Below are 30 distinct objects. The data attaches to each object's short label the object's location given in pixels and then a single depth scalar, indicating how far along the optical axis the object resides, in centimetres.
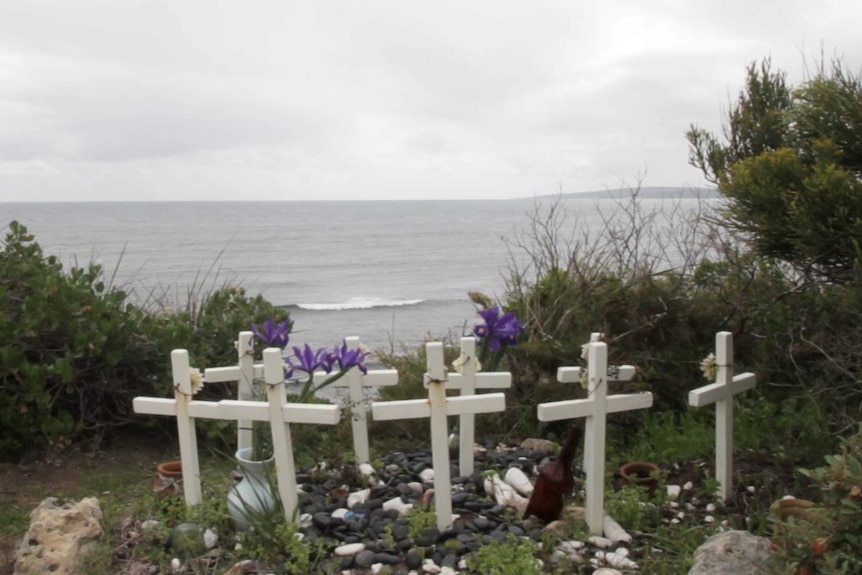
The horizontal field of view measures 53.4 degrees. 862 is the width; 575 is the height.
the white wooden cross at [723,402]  432
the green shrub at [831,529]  269
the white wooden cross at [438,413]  378
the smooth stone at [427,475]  446
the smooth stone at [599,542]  378
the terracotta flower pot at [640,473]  443
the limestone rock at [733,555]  307
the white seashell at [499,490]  421
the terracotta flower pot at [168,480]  435
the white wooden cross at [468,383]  445
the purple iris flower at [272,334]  429
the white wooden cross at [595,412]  385
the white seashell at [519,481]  434
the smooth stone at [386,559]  356
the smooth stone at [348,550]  363
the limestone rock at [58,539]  364
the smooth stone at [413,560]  356
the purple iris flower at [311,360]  391
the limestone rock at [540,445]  512
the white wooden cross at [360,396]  455
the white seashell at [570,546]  371
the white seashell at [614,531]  384
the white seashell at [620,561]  361
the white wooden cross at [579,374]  406
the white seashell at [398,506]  402
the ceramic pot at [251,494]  386
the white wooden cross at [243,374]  446
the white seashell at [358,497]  412
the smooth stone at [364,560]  354
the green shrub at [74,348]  564
